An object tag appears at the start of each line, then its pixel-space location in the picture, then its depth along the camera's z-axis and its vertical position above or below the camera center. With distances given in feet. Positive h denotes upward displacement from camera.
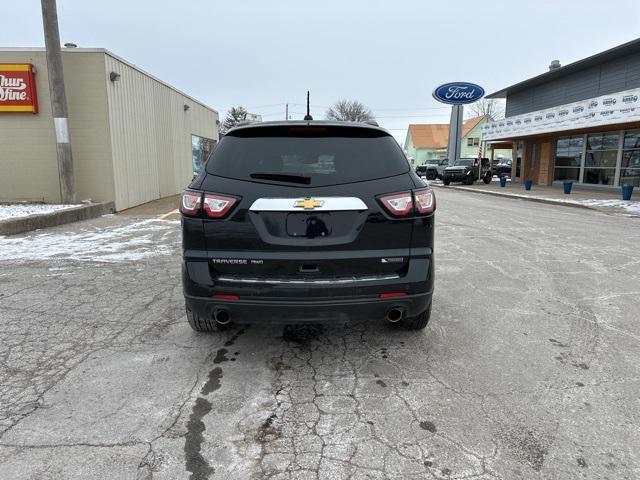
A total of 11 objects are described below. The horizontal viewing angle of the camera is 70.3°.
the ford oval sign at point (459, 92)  104.12 +16.26
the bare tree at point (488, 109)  252.21 +31.66
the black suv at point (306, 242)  9.94 -1.73
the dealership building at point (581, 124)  63.16 +6.13
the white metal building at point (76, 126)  37.49 +3.02
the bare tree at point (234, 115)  254.96 +26.37
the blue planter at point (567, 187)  66.39 -3.35
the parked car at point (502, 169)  128.16 -1.53
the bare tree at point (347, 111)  251.60 +28.69
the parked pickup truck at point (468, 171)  95.04 -1.59
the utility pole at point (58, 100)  34.71 +4.78
